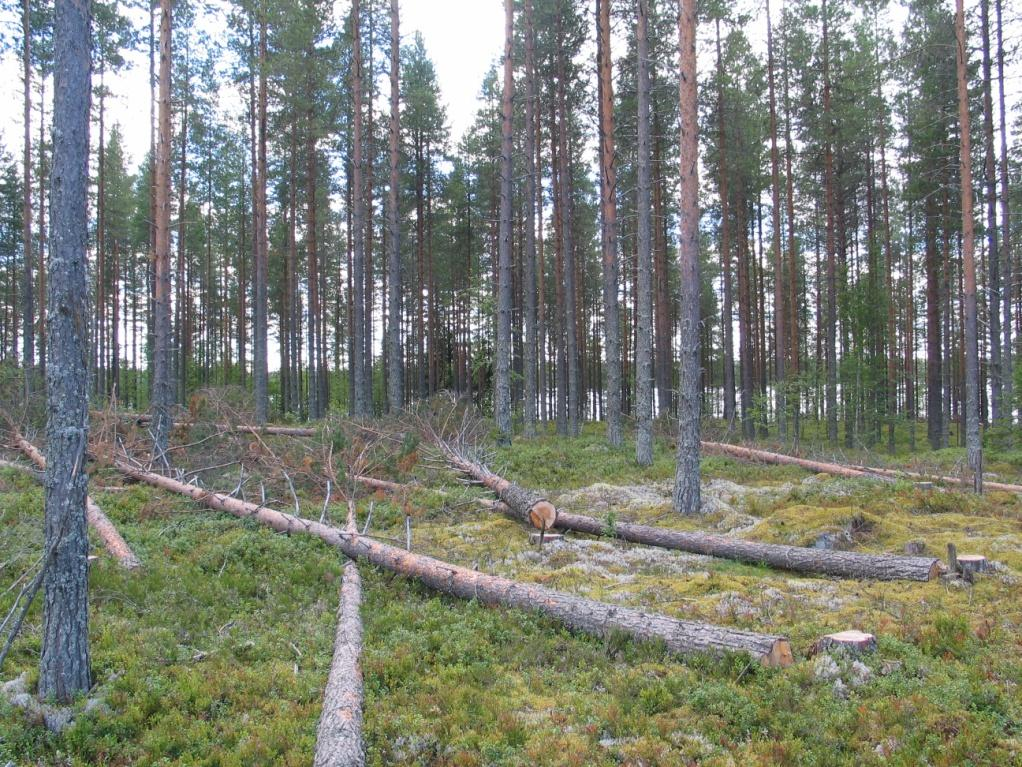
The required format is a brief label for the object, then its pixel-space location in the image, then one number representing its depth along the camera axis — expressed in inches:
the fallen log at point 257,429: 601.2
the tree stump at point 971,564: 291.0
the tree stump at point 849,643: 206.1
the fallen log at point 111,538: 297.7
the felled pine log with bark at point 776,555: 297.1
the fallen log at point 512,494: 405.1
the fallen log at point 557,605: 211.8
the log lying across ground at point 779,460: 594.5
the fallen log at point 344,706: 154.8
